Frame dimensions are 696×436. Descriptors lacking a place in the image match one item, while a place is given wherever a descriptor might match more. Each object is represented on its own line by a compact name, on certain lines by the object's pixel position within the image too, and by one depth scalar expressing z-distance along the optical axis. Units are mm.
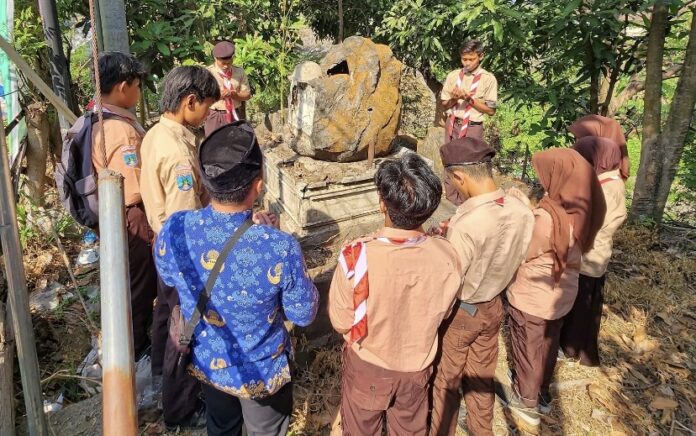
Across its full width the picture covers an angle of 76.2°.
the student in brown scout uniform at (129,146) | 2621
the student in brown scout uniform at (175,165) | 2453
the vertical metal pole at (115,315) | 804
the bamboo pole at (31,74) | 1279
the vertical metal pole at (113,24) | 3025
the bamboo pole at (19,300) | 1573
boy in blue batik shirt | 1769
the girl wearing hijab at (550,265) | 2611
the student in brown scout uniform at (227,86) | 5074
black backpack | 2646
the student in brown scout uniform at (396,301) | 1923
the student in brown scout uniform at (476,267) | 2301
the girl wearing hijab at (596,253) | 3021
